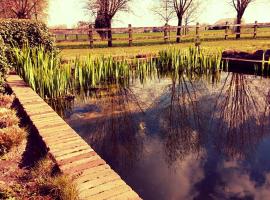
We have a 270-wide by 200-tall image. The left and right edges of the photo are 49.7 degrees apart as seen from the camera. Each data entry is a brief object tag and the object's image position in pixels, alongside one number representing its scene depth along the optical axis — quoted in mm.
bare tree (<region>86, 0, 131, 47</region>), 22688
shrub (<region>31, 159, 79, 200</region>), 2260
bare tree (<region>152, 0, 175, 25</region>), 26553
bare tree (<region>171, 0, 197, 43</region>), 25969
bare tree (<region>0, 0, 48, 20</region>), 28181
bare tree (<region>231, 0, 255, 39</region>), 26583
